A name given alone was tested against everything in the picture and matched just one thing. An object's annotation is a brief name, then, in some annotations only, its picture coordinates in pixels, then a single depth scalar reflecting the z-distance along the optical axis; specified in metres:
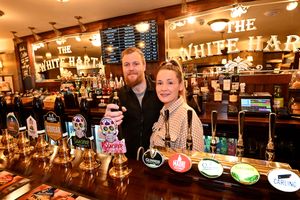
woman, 1.24
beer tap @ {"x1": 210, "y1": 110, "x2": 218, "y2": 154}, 0.98
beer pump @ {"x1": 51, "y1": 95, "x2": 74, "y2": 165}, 1.15
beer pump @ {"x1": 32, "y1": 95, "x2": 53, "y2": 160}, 1.24
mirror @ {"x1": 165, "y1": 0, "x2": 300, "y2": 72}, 2.89
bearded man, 1.66
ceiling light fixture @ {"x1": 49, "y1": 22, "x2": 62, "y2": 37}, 3.95
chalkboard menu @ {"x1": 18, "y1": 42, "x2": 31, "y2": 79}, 5.11
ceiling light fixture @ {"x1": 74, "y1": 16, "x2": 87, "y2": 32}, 3.60
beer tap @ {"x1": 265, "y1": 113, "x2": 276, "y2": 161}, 0.86
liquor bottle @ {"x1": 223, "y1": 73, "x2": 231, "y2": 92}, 2.56
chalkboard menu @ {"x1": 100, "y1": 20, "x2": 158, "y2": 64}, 3.48
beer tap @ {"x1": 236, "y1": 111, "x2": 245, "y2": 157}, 0.92
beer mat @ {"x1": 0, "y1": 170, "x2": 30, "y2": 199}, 0.87
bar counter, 0.79
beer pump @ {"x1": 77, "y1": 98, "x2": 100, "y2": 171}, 1.06
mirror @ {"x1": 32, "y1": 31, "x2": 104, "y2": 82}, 4.89
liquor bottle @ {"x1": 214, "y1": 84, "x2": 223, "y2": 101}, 2.50
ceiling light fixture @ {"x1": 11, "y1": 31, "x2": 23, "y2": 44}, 4.51
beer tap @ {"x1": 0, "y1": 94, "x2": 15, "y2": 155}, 1.37
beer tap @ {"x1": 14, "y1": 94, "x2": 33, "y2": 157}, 1.32
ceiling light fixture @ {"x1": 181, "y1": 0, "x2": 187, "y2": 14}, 2.59
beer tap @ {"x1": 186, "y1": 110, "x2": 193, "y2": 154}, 0.98
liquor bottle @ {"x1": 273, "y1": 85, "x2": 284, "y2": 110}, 2.05
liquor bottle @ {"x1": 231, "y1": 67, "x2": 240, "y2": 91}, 2.38
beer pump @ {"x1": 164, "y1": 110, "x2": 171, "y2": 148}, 1.05
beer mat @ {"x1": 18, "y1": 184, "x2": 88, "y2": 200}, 0.81
